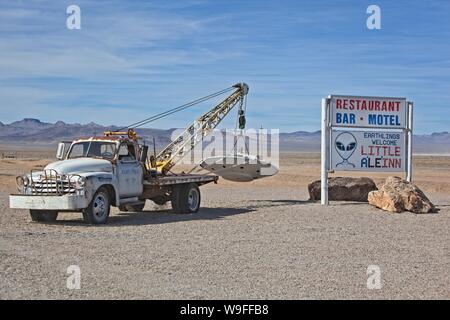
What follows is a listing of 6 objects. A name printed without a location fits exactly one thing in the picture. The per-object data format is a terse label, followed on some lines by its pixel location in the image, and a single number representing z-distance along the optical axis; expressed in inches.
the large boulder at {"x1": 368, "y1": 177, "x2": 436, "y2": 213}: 791.1
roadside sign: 896.3
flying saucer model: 1015.6
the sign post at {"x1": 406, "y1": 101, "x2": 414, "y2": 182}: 920.9
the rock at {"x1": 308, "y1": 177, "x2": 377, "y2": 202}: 947.3
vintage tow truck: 638.5
